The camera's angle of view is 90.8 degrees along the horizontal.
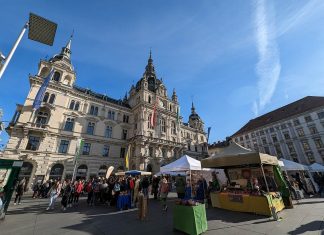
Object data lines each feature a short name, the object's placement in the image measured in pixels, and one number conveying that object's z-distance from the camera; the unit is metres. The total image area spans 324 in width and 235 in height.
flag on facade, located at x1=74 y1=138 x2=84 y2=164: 21.78
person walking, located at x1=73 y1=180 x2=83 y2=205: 12.31
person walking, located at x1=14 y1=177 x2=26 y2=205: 12.89
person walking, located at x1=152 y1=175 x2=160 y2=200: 15.68
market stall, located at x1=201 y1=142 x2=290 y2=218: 8.19
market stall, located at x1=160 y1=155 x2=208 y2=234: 5.55
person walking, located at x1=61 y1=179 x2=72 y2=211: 10.90
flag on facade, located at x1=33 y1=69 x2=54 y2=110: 23.47
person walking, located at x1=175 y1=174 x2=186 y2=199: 12.51
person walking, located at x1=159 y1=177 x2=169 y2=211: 10.63
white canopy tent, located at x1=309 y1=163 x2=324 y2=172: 18.61
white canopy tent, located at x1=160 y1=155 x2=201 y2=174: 13.07
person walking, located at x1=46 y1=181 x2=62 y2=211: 10.84
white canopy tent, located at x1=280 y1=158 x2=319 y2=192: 16.17
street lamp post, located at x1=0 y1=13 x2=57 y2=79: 7.06
